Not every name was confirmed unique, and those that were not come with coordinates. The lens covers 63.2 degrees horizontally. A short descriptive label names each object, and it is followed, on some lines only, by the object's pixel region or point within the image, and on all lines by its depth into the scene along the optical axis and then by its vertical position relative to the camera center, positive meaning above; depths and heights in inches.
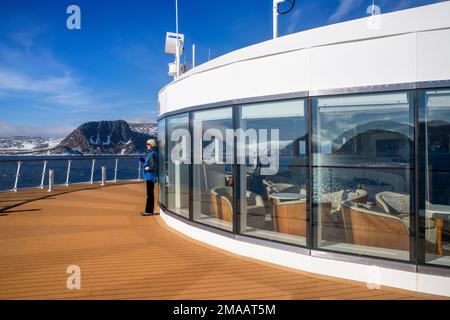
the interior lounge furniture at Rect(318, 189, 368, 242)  174.2 -26.9
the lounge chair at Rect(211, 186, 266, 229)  207.2 -28.5
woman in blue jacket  311.3 -6.8
